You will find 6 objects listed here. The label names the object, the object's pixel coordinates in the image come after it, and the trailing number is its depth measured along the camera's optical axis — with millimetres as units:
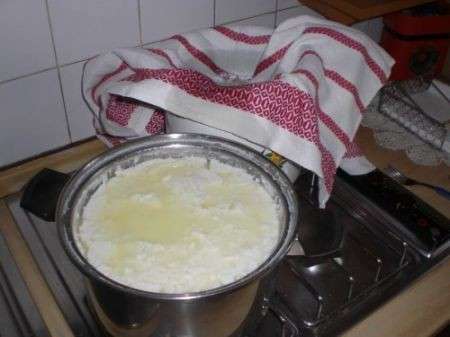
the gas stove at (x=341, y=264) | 609
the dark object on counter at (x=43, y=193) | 678
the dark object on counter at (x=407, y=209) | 702
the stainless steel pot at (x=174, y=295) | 450
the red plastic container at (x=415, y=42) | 948
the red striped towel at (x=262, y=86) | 628
